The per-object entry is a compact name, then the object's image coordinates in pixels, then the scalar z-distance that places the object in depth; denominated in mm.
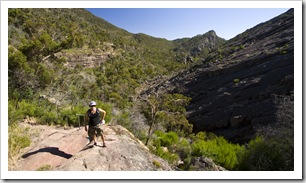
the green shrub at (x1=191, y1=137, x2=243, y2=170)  8268
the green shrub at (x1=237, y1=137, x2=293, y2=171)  5870
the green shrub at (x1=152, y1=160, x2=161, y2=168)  4911
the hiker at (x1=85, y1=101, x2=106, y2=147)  4839
